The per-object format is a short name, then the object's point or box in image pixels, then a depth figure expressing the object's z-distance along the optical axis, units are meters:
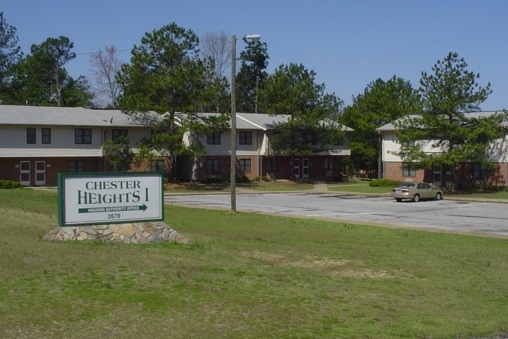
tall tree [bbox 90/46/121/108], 99.75
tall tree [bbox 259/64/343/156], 71.06
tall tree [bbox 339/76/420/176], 80.25
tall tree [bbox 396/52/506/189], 58.50
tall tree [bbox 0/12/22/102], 94.25
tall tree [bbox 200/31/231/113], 61.44
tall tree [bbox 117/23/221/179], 59.78
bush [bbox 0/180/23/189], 50.08
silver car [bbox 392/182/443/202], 50.25
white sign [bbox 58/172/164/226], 17.84
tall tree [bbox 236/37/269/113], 112.81
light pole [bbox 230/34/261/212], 32.97
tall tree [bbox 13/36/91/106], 99.75
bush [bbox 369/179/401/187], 66.69
